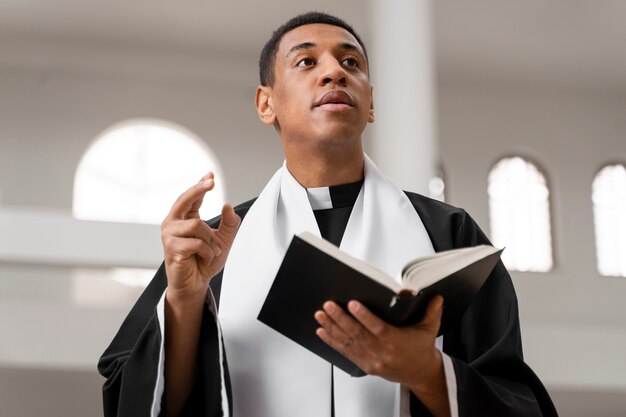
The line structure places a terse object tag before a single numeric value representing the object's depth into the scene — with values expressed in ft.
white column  29.63
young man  8.24
